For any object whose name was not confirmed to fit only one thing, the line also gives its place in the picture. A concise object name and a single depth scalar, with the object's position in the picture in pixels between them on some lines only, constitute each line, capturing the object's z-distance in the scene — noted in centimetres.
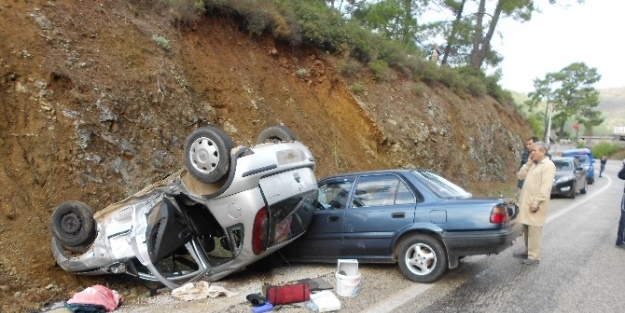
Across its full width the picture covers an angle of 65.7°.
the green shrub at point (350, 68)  1413
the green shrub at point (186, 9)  1064
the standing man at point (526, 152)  777
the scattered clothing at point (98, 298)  505
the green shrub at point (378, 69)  1545
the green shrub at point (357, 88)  1401
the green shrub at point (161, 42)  965
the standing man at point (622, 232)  831
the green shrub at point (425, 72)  1792
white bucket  527
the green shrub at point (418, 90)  1662
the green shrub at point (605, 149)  7581
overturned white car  523
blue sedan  570
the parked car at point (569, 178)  1675
